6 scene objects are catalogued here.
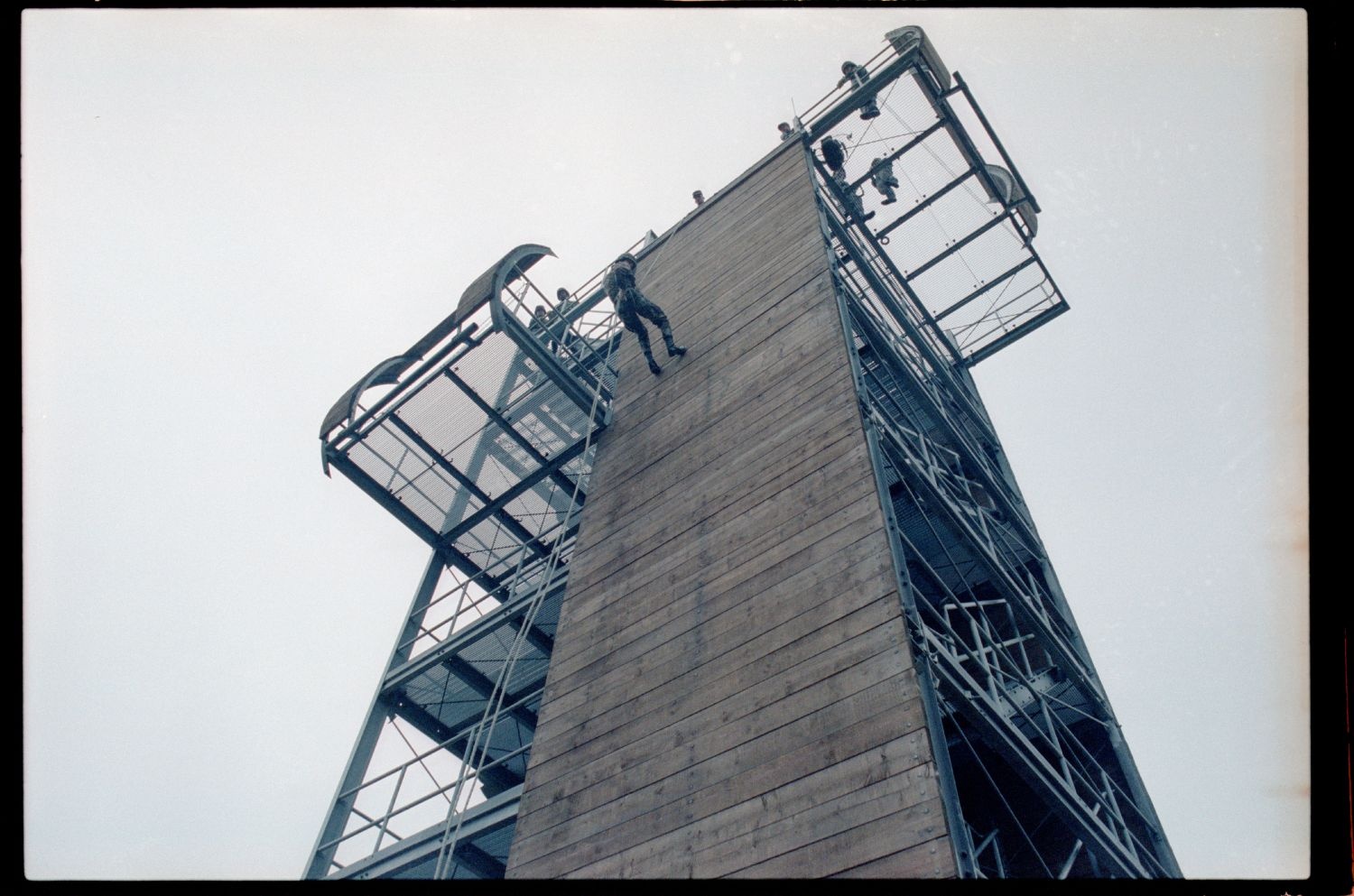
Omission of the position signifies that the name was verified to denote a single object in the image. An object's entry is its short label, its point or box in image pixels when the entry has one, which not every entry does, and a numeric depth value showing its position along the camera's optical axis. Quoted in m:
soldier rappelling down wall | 12.96
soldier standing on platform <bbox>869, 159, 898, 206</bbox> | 17.36
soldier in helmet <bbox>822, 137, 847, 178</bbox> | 16.70
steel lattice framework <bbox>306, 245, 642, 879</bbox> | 13.59
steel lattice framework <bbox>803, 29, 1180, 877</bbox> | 8.54
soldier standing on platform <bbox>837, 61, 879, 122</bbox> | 16.97
